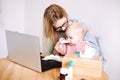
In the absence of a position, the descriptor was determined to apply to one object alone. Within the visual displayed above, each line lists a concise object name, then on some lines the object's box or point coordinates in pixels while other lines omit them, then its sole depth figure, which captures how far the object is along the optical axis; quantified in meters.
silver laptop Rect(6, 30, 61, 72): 1.46
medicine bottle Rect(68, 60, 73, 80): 1.37
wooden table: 1.43
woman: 2.05
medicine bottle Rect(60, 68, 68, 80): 1.32
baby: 1.88
